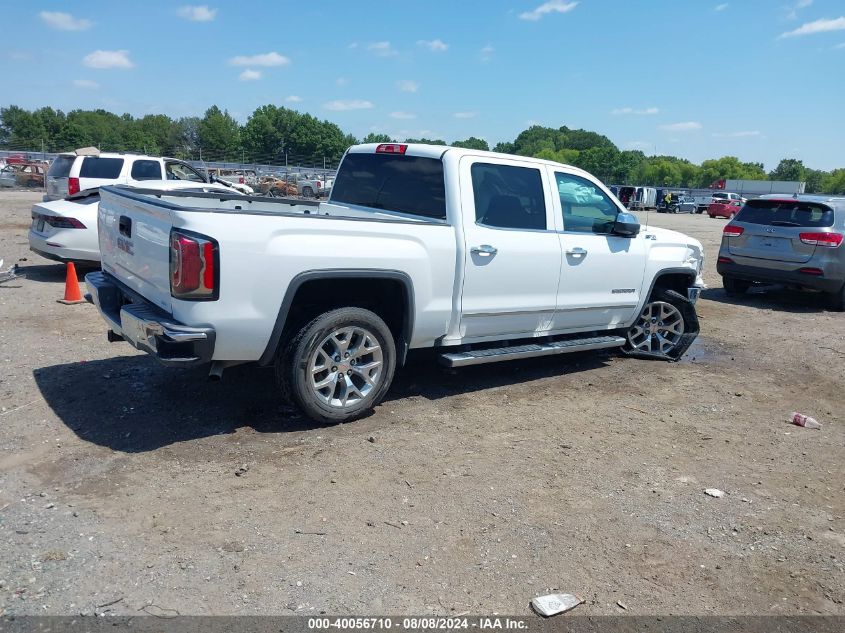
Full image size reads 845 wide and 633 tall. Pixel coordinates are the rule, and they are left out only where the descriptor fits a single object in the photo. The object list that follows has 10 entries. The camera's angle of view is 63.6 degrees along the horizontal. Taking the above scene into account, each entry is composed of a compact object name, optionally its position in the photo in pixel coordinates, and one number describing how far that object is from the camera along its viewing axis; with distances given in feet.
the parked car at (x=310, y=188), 122.93
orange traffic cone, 28.17
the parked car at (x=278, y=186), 122.62
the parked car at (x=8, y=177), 110.73
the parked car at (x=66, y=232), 31.73
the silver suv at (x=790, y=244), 34.12
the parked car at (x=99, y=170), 46.39
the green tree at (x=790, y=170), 468.34
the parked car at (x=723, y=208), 158.71
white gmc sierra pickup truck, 13.73
